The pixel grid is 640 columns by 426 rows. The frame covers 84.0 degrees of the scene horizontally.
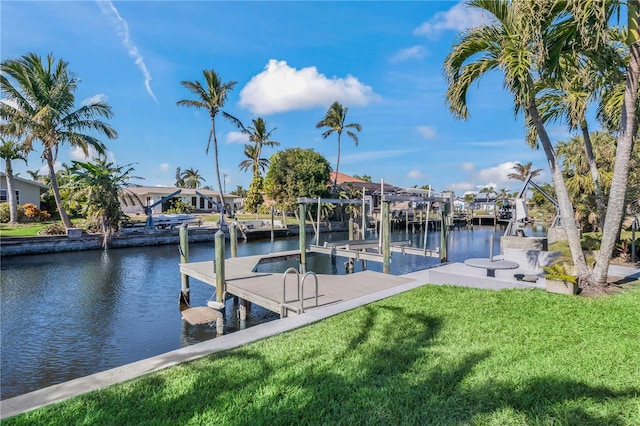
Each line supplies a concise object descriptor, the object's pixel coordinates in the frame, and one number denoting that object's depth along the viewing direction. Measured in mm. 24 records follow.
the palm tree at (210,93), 30777
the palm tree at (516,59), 6816
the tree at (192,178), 75500
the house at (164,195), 47175
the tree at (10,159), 28172
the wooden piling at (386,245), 11680
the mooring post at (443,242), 14254
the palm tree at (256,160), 43875
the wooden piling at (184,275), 11945
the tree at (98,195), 24594
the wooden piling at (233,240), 14948
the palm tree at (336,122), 39844
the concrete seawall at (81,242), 20672
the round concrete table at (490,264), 8469
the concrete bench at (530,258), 11273
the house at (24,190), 31578
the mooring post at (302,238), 14758
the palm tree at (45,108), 22359
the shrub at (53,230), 23562
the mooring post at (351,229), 19634
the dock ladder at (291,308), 7117
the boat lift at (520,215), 13111
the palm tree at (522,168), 58562
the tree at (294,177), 37250
